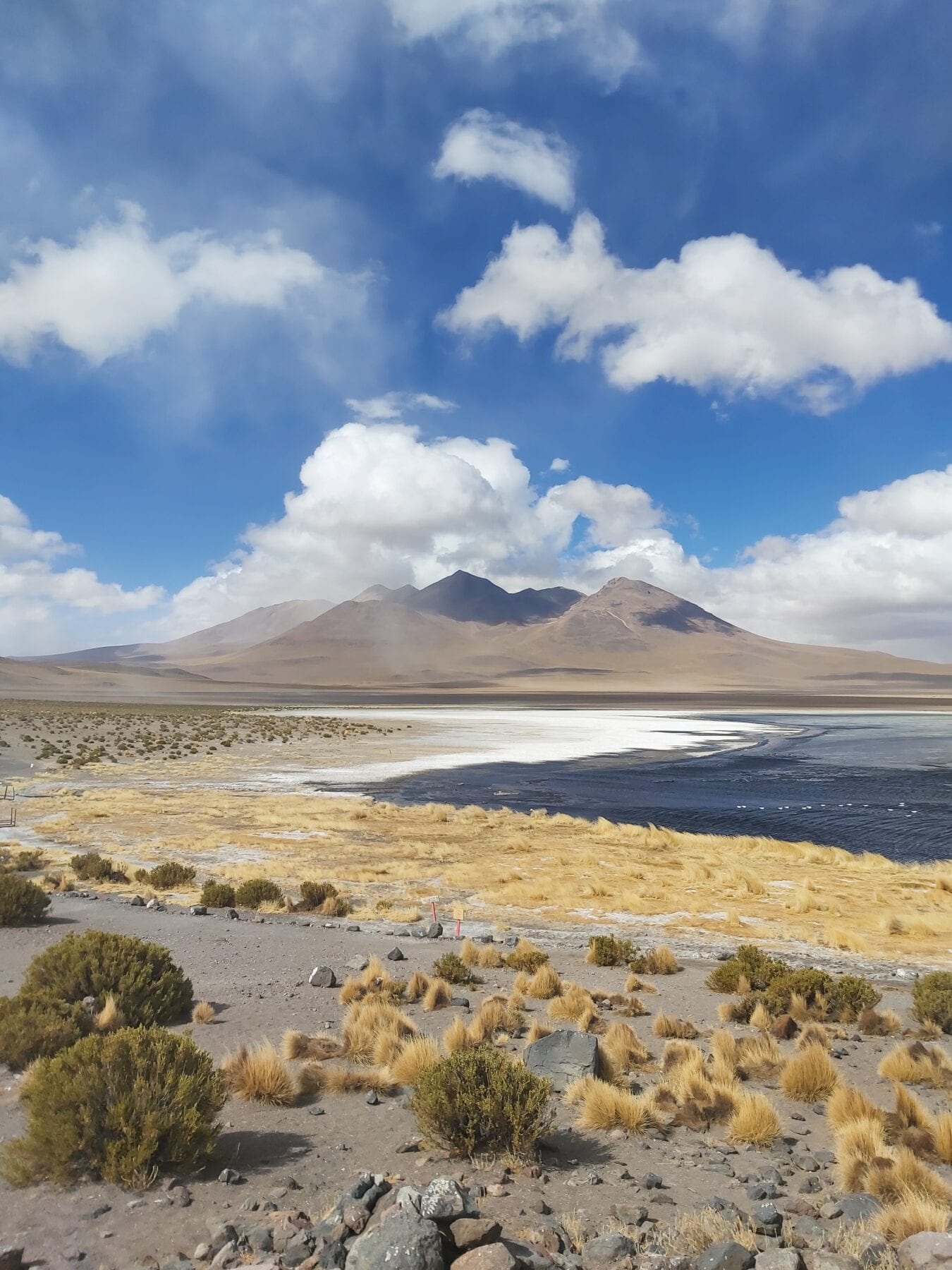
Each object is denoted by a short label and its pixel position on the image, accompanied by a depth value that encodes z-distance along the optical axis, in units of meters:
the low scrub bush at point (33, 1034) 7.65
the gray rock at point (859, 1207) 5.51
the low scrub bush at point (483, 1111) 6.29
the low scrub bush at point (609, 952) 13.31
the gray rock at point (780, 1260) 4.62
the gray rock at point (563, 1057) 7.88
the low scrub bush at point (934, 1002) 10.16
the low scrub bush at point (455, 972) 11.78
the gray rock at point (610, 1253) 4.90
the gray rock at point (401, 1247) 4.46
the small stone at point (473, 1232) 4.66
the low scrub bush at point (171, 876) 18.86
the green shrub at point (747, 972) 11.71
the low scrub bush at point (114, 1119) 5.60
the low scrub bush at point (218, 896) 17.09
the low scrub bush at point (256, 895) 17.31
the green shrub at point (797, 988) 10.68
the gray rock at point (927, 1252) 4.66
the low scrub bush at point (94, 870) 19.22
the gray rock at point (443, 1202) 4.82
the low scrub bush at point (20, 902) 13.79
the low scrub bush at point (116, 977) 9.09
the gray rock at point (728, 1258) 4.75
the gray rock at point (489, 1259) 4.41
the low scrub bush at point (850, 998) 10.47
